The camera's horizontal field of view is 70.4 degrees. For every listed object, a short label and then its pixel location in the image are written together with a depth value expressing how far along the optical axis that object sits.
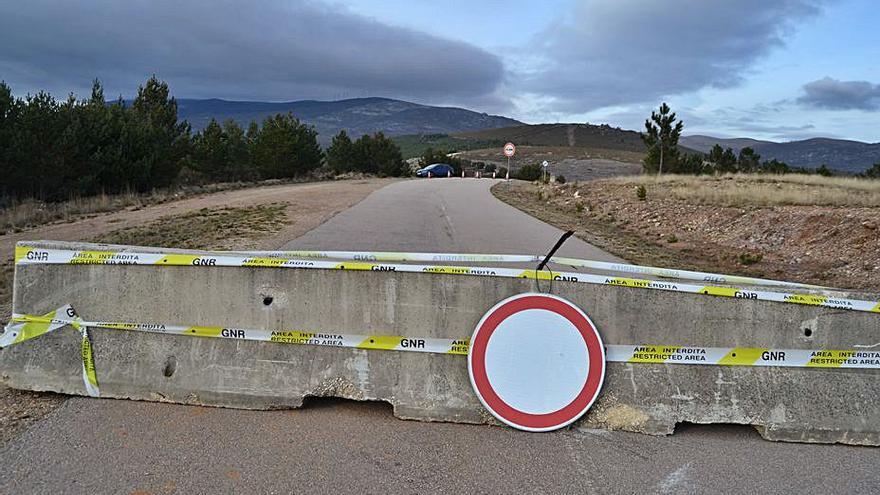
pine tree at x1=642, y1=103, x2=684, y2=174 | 41.44
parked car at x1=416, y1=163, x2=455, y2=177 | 63.50
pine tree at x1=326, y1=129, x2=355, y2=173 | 62.09
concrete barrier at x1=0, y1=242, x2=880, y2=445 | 4.40
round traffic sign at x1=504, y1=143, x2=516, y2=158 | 44.78
